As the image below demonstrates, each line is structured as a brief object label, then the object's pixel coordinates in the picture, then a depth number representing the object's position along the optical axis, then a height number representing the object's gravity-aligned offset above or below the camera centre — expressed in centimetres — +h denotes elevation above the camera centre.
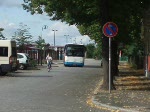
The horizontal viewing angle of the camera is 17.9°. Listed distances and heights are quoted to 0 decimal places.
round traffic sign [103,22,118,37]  2009 +121
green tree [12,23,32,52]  6549 +268
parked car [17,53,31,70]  4728 -38
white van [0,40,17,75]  3300 +8
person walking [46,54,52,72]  4417 -34
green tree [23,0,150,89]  2216 +251
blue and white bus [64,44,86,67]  6044 +51
